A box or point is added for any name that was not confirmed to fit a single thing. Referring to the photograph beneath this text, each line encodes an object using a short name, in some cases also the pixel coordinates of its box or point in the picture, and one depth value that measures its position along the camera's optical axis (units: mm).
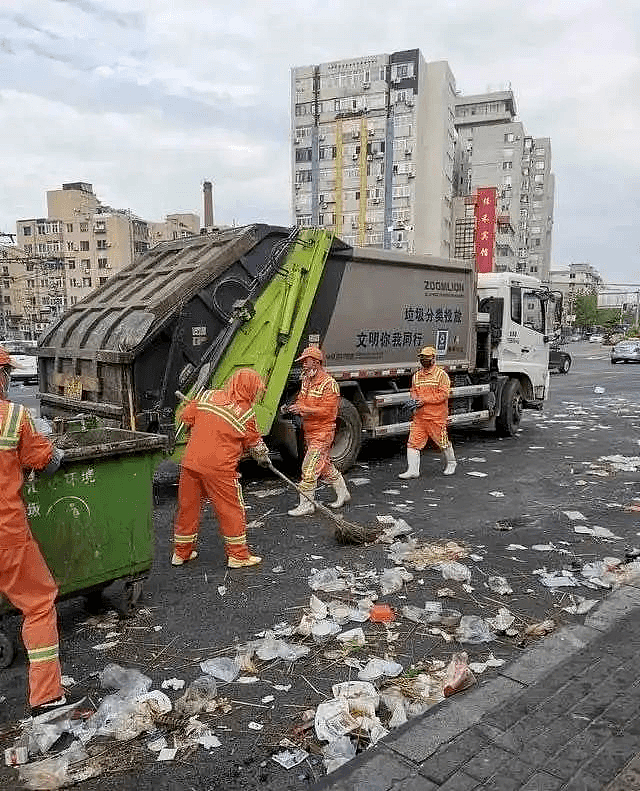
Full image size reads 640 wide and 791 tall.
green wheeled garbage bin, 2893
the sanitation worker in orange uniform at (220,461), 3846
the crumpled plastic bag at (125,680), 2652
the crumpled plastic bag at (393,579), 3701
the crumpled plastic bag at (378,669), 2775
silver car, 27422
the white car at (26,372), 18125
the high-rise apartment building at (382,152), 47844
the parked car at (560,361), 21859
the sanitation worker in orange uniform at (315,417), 5164
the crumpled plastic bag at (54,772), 2088
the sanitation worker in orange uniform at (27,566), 2455
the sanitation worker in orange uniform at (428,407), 6469
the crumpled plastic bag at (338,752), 2211
